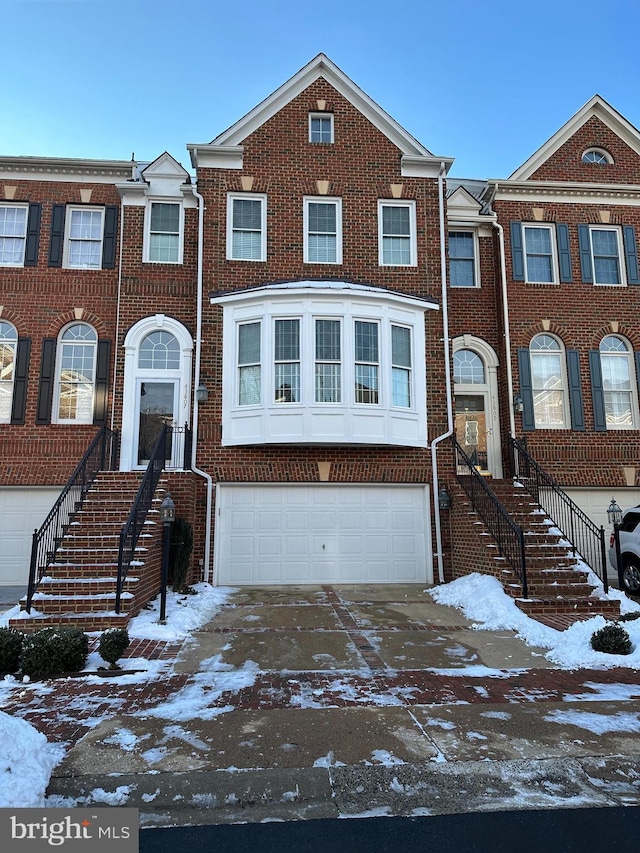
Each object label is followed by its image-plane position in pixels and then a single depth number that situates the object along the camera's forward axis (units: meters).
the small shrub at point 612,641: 7.14
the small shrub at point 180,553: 10.66
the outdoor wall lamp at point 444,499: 12.63
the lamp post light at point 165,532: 8.32
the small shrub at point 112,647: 6.52
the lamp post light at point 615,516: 11.27
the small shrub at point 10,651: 6.29
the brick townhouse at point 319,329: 12.41
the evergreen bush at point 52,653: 6.32
